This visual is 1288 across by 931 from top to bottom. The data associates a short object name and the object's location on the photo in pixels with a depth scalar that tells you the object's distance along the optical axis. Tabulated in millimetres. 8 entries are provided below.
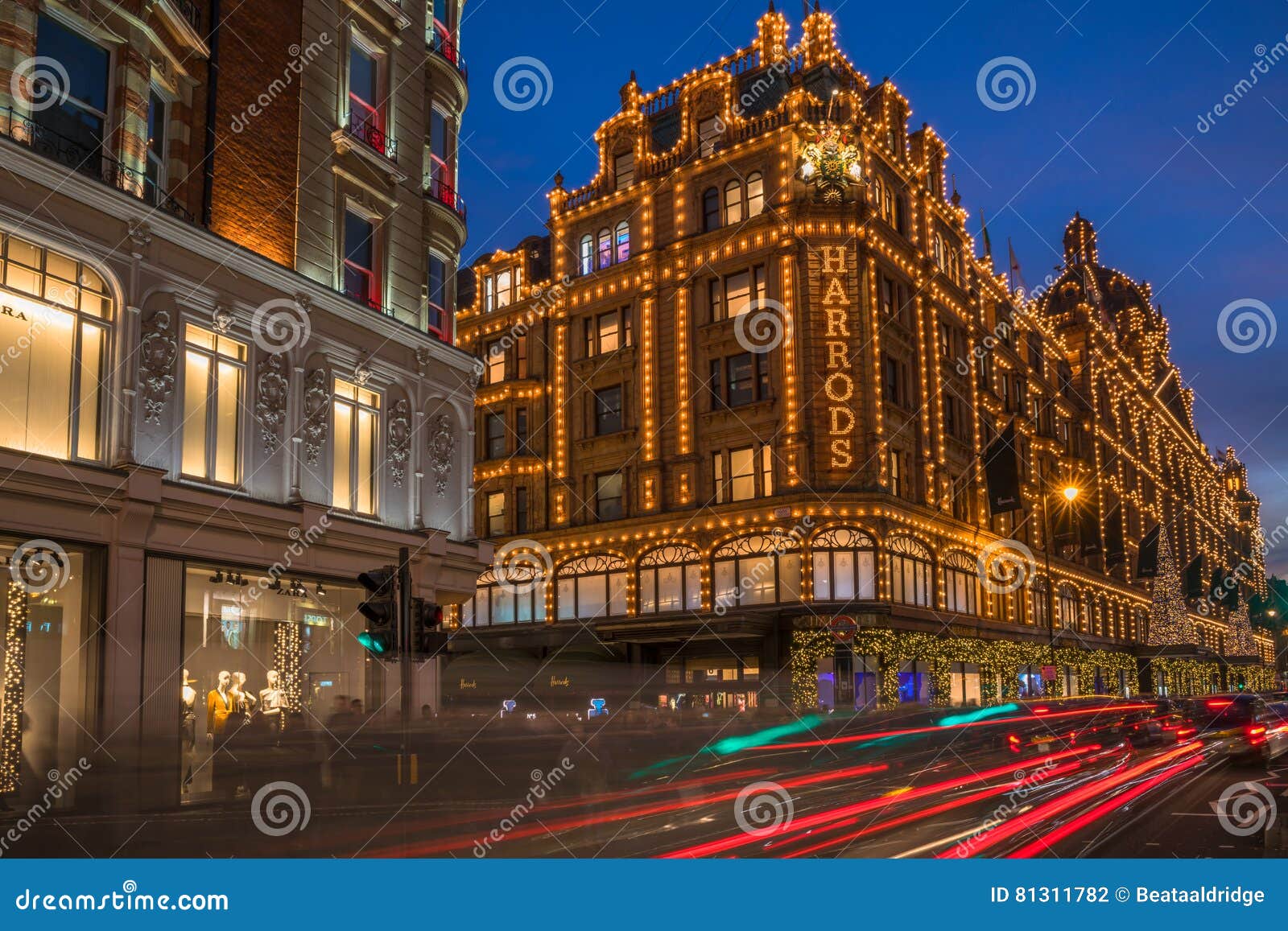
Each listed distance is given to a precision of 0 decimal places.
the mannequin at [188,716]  19172
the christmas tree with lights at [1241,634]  140750
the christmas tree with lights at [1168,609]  91188
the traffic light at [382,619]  12547
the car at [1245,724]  24250
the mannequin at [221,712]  20203
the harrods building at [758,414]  46375
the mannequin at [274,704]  21769
